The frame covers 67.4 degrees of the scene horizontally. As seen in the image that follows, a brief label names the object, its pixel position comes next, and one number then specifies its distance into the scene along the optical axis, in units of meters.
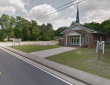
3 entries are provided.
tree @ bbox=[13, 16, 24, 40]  57.78
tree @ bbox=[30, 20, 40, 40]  62.53
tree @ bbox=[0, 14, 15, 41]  54.63
